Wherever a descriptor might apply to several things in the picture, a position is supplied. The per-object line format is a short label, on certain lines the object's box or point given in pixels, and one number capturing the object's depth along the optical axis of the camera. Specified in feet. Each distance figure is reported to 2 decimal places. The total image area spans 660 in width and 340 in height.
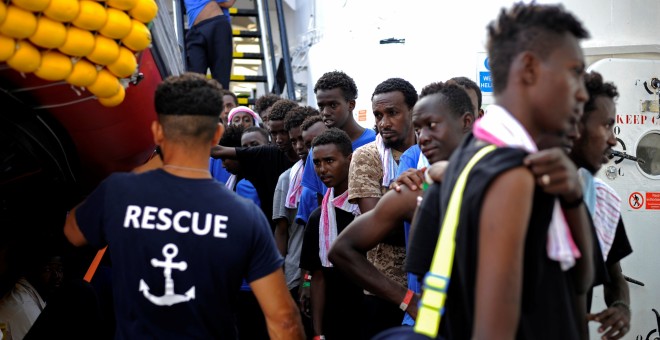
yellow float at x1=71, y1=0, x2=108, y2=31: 8.84
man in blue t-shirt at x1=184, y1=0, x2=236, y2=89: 27.86
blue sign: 21.88
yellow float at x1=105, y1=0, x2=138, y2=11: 9.17
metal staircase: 31.81
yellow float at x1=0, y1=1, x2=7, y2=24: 8.25
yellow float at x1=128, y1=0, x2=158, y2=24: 9.50
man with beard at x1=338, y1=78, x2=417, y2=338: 12.73
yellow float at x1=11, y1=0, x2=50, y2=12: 8.34
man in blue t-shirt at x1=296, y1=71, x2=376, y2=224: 16.80
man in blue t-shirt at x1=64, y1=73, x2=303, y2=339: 9.16
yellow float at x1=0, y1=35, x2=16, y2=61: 8.51
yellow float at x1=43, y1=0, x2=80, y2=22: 8.55
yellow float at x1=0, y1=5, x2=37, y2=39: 8.34
